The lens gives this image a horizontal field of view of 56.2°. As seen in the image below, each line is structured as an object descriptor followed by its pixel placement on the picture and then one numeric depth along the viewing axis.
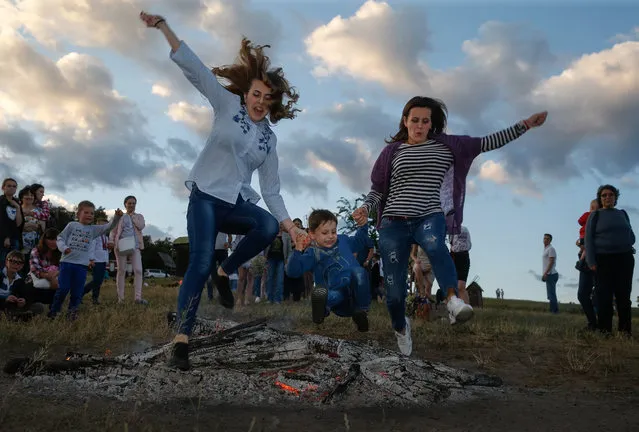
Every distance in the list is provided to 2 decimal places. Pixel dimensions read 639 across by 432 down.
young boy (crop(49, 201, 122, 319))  8.80
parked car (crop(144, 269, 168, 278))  65.60
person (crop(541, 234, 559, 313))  15.40
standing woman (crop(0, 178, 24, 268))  9.74
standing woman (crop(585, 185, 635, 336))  8.40
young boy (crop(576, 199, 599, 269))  9.53
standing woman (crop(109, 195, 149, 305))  11.62
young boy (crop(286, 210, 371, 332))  6.49
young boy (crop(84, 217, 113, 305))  10.73
